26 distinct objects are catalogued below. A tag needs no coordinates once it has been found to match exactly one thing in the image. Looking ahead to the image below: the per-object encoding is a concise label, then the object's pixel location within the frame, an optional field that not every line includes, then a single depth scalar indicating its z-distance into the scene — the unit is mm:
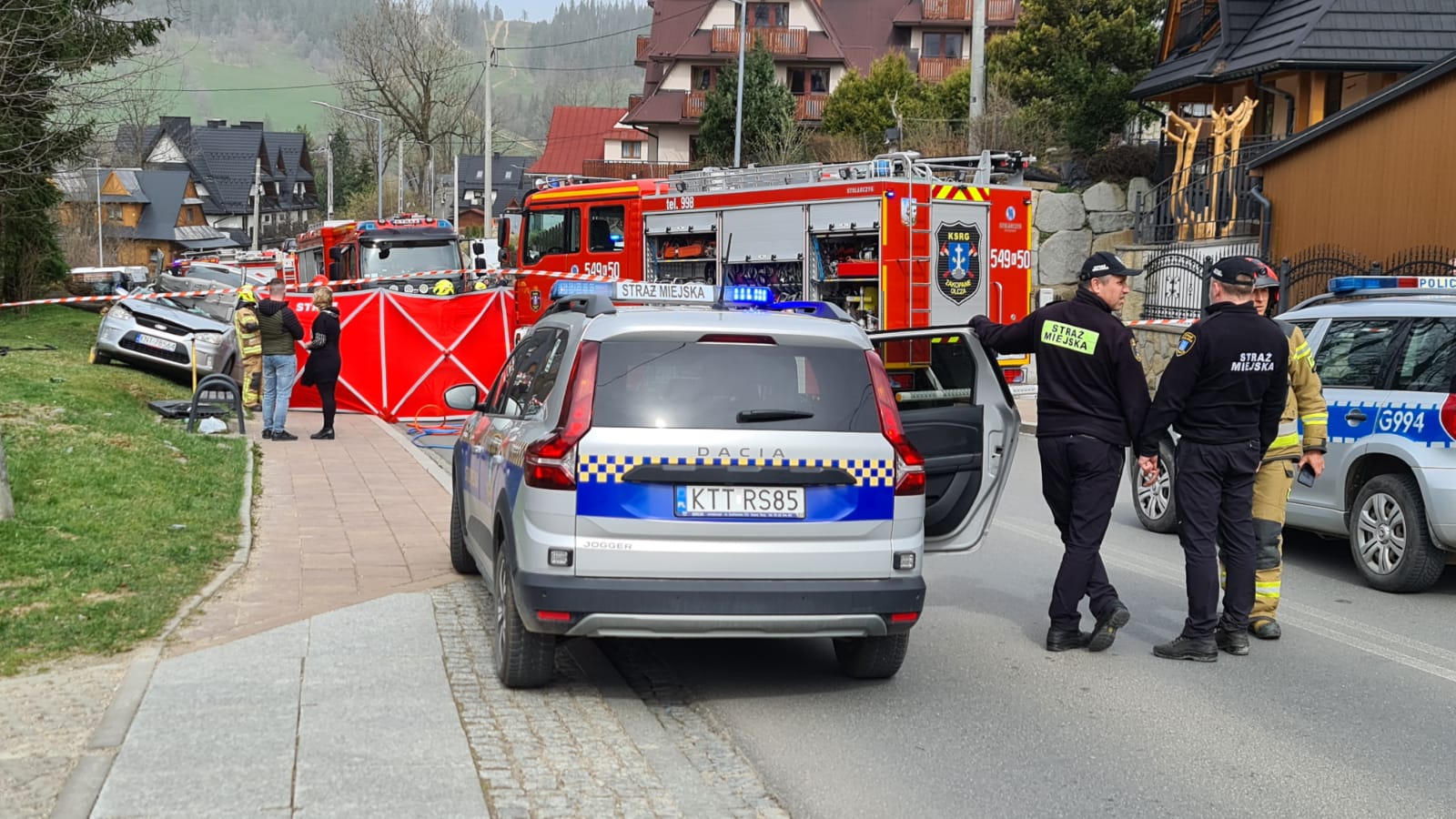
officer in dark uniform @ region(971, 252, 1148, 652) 7020
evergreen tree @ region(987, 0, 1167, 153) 33531
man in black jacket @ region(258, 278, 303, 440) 16094
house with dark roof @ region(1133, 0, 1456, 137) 25672
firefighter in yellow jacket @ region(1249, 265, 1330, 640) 7406
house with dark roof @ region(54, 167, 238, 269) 89500
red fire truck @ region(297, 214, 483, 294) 26406
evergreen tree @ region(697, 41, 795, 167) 51219
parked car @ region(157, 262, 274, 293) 33562
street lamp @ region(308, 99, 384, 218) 66250
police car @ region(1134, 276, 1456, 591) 8484
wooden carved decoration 24234
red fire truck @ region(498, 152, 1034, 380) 18109
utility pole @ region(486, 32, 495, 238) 43625
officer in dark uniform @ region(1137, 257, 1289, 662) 6992
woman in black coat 16594
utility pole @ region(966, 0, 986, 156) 27078
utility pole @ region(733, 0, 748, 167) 38844
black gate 21250
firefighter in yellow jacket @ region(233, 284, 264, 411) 16391
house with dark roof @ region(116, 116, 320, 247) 106875
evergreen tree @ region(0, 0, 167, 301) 14172
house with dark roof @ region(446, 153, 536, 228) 109875
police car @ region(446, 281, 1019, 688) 5879
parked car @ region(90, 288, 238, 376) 19938
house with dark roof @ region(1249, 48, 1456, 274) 18156
